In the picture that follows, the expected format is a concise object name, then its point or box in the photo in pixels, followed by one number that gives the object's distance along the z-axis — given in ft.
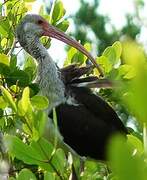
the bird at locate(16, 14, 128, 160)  25.79
